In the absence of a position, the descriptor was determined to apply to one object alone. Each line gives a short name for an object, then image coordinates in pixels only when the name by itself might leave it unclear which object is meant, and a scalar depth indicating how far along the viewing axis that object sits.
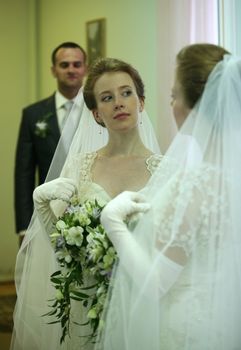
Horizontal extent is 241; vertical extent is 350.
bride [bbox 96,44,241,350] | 1.77
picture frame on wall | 5.06
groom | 4.03
